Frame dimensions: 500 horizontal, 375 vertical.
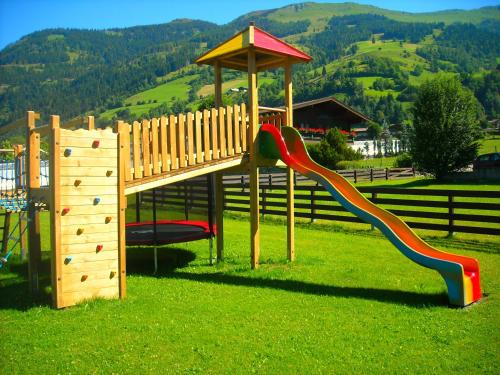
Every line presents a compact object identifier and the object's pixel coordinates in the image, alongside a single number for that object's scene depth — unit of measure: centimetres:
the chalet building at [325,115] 4900
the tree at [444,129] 2858
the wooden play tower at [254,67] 884
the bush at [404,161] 3843
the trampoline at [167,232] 893
